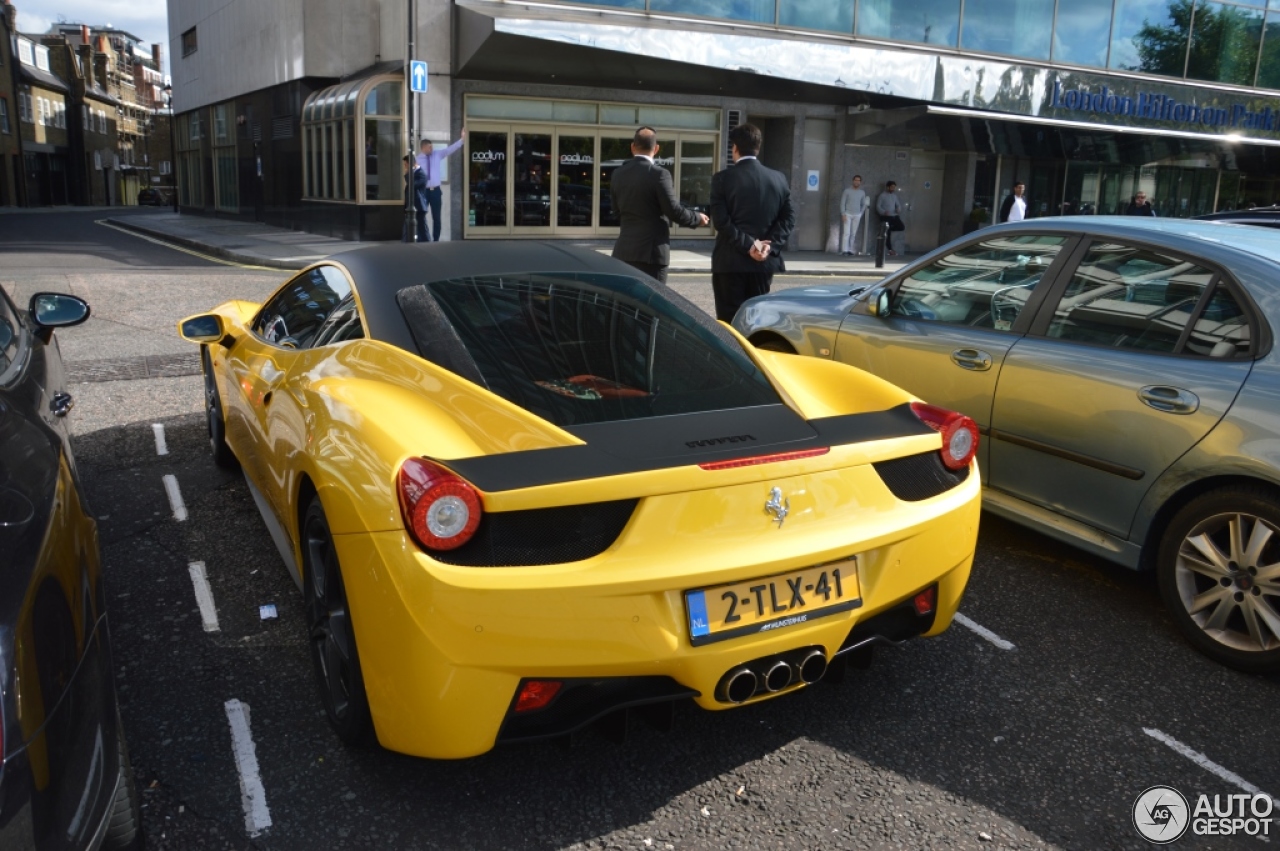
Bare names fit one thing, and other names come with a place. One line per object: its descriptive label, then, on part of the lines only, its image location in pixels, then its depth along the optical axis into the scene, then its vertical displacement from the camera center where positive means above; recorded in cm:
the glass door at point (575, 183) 2389 +28
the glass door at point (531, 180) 2345 +31
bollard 2169 -78
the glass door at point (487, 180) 2295 +27
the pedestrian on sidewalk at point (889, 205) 2323 +6
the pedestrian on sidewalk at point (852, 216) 2455 -22
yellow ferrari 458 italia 251 -79
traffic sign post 1736 +184
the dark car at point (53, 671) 168 -86
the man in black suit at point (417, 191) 1888 -3
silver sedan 362 -66
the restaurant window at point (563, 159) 2311 +83
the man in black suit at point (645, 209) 774 -7
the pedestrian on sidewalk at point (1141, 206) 2508 +27
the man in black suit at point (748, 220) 741 -12
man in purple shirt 2031 +43
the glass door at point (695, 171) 2483 +68
